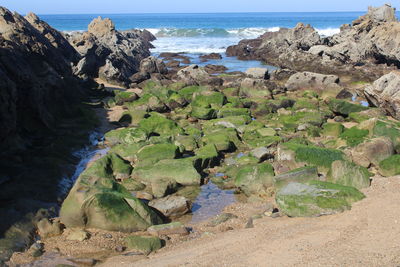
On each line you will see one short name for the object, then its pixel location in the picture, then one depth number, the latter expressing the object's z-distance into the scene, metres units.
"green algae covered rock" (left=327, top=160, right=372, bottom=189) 14.45
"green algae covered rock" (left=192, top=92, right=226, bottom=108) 28.80
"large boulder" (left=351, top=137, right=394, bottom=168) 17.42
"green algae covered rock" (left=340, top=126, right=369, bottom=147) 19.86
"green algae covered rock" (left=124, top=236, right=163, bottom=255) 11.77
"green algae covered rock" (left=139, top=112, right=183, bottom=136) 23.05
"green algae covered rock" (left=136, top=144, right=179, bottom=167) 18.42
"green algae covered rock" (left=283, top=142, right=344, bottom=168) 16.81
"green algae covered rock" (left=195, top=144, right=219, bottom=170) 18.17
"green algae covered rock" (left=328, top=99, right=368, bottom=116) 26.41
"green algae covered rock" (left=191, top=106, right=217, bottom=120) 26.19
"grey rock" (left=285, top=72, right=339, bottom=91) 33.50
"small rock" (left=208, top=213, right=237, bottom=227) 13.59
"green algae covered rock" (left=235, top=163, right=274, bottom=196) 15.85
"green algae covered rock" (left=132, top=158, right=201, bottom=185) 16.75
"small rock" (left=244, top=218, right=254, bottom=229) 12.82
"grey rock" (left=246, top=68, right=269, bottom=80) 38.25
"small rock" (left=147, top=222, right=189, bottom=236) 12.87
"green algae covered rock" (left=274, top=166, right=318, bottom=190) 15.04
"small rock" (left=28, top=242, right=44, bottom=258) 11.71
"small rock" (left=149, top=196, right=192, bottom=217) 14.34
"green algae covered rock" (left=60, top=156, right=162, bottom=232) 12.97
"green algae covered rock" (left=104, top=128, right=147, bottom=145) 21.58
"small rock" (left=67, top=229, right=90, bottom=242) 12.45
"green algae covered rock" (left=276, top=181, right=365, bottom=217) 12.49
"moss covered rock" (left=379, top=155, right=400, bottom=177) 16.00
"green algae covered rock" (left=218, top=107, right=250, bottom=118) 26.52
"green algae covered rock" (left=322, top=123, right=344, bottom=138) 22.36
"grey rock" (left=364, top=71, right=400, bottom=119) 25.33
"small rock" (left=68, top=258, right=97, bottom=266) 11.10
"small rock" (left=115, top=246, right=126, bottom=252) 11.88
